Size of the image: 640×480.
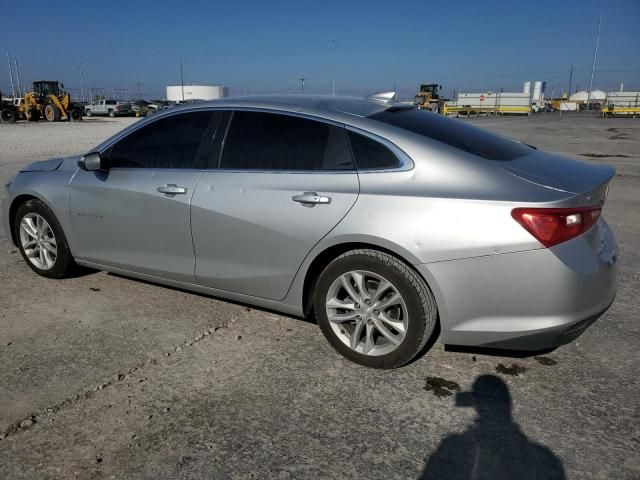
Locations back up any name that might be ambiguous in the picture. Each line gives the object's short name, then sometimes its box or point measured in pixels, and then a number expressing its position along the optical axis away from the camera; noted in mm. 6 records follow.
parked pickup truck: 49156
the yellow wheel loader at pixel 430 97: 50456
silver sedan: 2643
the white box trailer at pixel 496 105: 52781
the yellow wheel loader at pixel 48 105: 36312
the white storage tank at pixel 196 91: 71875
